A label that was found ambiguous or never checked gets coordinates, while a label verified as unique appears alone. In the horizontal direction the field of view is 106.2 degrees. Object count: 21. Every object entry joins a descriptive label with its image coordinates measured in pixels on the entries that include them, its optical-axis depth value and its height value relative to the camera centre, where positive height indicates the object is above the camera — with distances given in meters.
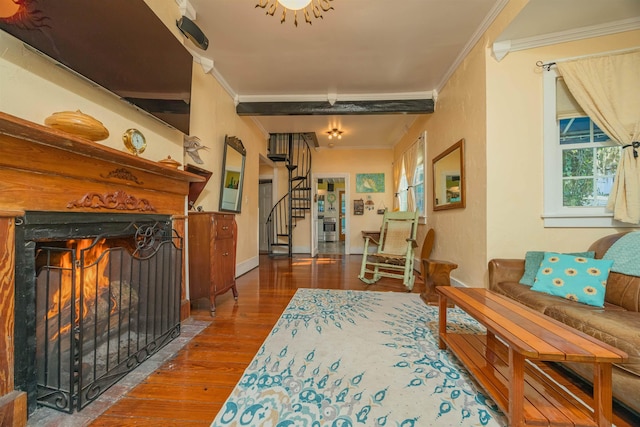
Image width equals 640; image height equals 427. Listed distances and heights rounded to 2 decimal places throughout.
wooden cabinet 2.13 -0.33
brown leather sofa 1.01 -0.50
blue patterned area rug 1.05 -0.85
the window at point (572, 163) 2.02 +0.52
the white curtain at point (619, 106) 1.80 +0.91
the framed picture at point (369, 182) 6.02 +0.96
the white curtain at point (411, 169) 4.38 +0.98
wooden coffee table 0.86 -0.61
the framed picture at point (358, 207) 6.01 +0.34
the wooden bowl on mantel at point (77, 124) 1.04 +0.42
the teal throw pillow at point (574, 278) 1.54 -0.38
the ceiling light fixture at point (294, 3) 1.38 +1.26
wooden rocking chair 3.17 -0.34
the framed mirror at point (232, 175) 3.12 +0.62
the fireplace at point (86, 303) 1.00 -0.43
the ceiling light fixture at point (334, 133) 4.80 +1.78
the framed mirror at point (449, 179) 2.70 +0.54
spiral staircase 5.27 +0.73
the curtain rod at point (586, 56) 1.89 +1.37
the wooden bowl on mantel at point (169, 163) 1.66 +0.39
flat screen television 0.98 +0.89
